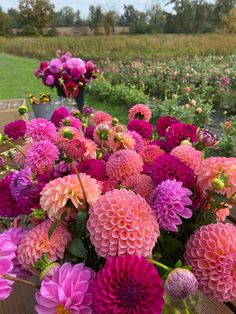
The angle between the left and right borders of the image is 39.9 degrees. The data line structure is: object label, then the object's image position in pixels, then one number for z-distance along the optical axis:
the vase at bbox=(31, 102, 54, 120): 1.99
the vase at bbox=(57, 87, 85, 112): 2.19
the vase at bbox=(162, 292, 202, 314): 0.37
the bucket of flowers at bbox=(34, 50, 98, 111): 1.96
